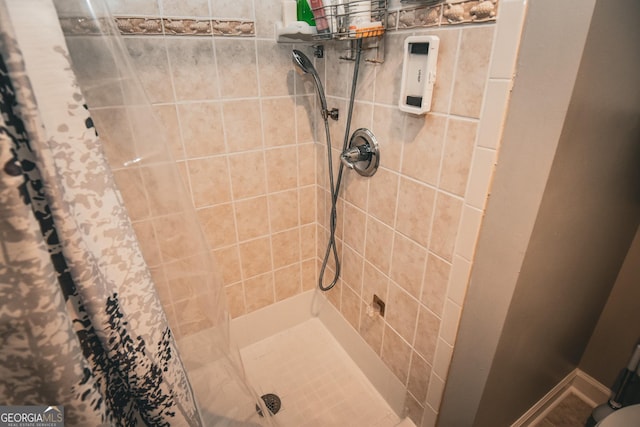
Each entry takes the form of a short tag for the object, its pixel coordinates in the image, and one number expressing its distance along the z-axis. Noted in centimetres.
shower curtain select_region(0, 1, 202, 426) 40
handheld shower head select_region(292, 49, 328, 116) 123
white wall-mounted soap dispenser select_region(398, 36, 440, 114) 81
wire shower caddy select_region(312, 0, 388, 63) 91
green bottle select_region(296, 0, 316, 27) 112
